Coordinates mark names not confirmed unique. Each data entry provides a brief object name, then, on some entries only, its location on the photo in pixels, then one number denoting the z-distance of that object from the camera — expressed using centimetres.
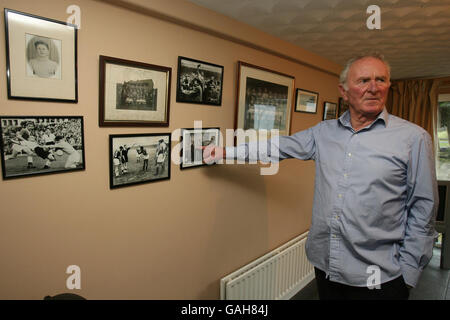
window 356
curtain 352
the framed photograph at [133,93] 122
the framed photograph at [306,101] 249
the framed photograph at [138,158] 129
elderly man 117
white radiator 192
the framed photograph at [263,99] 190
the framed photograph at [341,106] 318
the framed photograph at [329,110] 290
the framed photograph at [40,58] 96
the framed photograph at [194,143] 159
